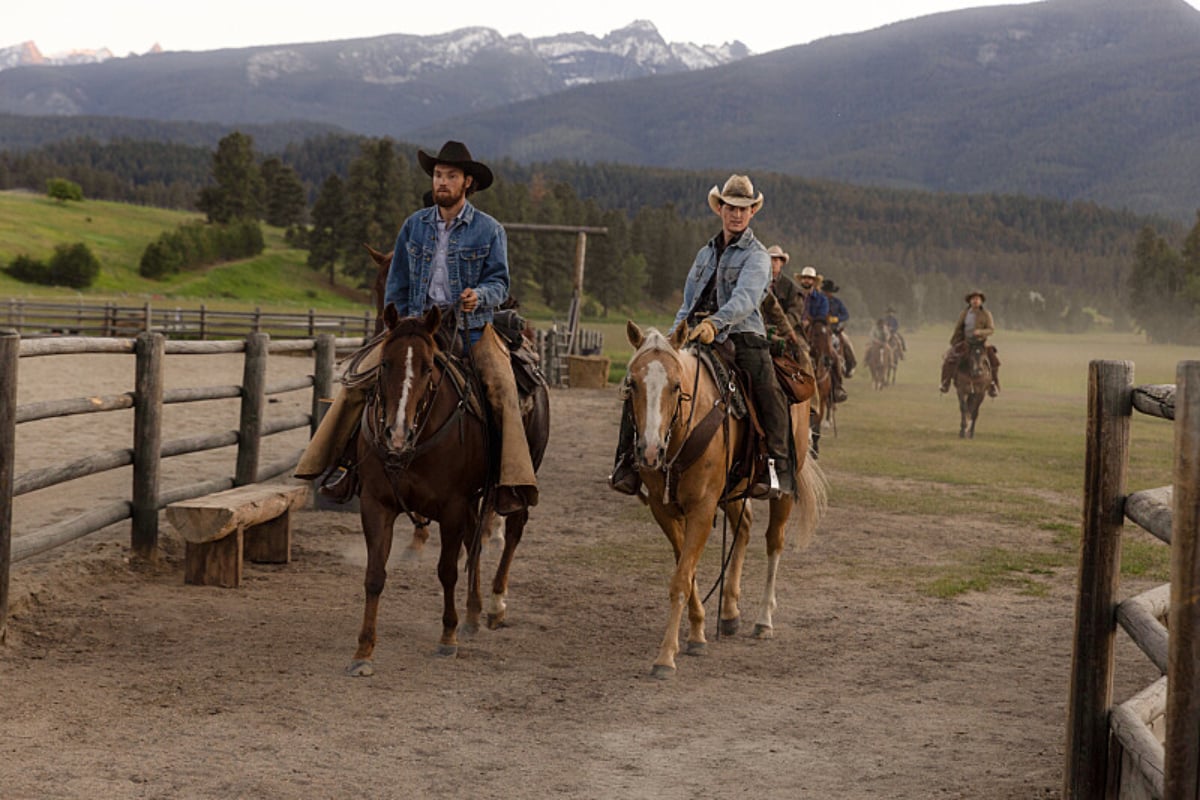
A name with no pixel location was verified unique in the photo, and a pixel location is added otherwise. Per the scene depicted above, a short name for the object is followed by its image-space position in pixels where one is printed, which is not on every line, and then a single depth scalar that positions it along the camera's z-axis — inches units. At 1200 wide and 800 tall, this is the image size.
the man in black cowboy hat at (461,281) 290.5
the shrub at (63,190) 5064.0
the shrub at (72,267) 3344.0
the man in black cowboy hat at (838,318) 782.5
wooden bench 327.0
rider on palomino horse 293.7
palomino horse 265.1
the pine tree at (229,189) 4505.4
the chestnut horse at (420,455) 260.8
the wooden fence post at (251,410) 402.0
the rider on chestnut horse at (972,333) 900.6
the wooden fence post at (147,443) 342.6
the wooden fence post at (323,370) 465.4
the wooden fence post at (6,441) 262.7
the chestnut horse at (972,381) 899.4
